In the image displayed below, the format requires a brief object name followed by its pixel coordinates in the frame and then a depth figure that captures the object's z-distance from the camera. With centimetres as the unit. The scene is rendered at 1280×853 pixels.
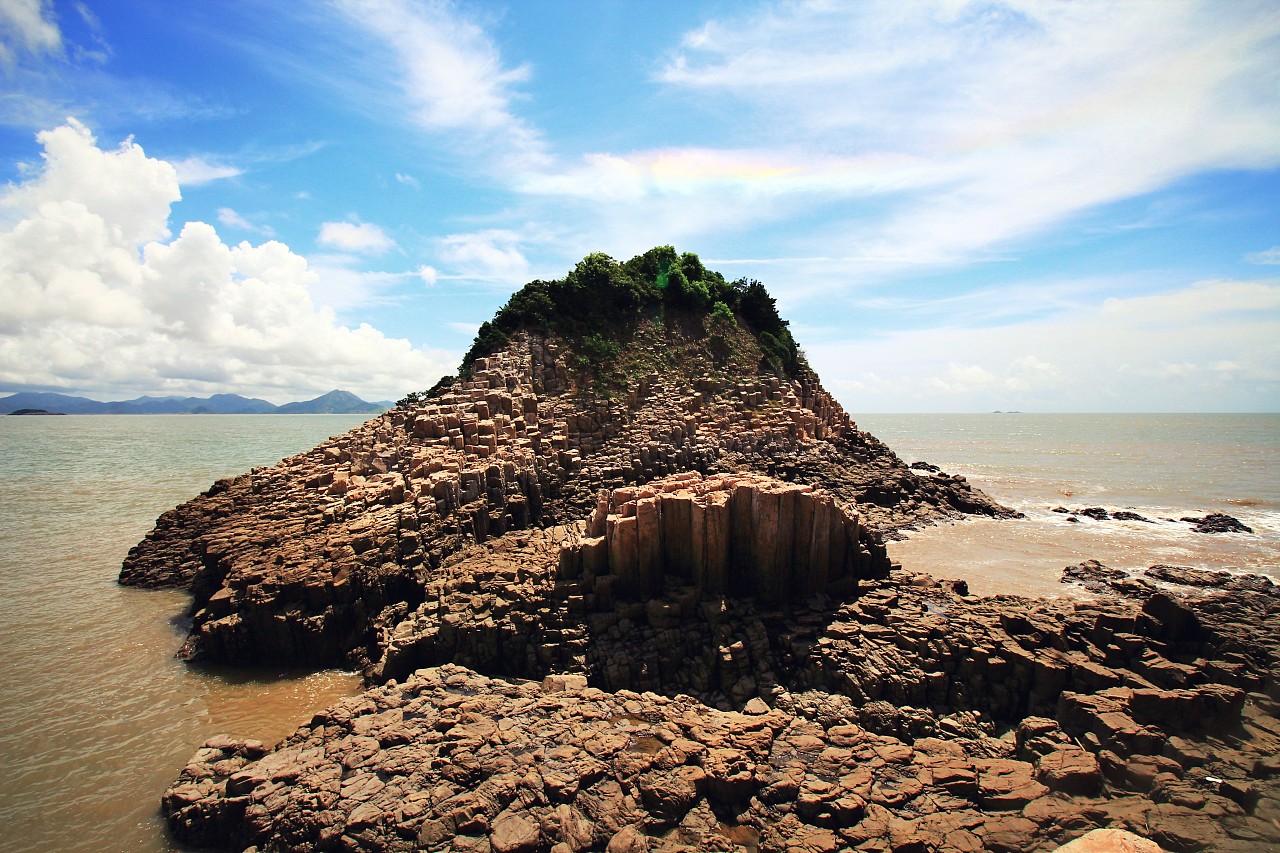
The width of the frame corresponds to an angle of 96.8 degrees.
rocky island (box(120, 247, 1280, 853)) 672
